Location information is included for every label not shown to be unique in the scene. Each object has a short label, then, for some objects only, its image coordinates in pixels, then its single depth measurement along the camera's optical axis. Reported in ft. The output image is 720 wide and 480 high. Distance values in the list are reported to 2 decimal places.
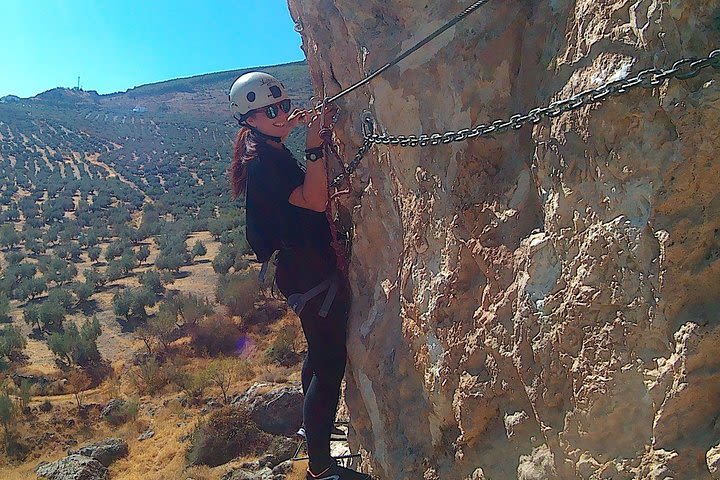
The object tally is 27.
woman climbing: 10.32
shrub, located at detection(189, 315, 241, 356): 47.06
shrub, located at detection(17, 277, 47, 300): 63.26
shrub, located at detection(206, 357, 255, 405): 39.73
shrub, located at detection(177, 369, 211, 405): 39.24
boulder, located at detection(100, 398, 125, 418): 37.55
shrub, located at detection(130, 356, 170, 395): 41.37
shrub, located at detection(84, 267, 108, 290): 65.57
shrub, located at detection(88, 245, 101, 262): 77.15
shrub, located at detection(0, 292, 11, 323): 55.98
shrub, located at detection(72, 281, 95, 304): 61.52
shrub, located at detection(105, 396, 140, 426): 37.09
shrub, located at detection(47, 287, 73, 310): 58.90
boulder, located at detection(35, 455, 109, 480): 28.84
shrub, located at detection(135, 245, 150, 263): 75.77
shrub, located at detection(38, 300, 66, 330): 54.34
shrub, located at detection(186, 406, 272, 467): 31.24
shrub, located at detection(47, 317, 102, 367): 46.29
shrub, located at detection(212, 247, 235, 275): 66.18
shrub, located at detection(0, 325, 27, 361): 47.60
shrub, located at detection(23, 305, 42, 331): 54.61
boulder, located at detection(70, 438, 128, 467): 31.86
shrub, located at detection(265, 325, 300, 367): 42.73
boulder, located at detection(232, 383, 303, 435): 32.42
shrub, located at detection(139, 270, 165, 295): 61.72
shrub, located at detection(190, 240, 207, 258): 75.61
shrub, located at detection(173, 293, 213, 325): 51.44
